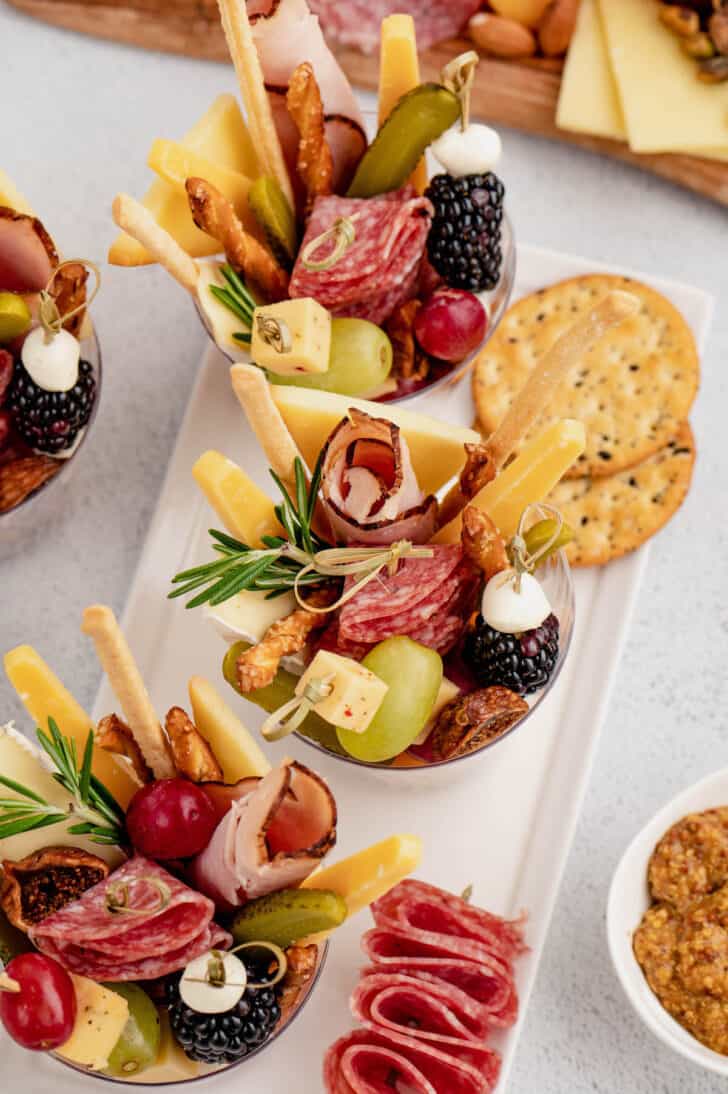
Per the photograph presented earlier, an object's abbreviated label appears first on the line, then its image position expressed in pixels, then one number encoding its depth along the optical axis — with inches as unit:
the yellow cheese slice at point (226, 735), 21.7
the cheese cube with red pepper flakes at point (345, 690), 20.3
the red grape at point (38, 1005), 20.5
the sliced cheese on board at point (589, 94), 26.8
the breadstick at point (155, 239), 21.4
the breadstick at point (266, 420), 20.5
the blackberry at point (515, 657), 21.3
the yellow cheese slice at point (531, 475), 20.9
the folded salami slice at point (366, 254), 22.8
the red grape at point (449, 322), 23.4
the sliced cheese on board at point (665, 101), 26.4
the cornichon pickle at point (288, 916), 20.5
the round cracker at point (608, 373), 25.1
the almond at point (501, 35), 27.0
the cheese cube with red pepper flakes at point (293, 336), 22.2
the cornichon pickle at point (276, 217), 23.4
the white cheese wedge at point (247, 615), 21.2
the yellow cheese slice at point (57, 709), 21.0
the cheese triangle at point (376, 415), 21.8
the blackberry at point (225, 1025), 20.8
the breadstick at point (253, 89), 22.0
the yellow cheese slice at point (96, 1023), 20.8
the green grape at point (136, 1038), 21.0
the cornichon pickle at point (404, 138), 23.2
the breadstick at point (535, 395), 20.2
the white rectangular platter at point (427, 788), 22.8
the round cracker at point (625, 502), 24.6
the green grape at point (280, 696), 21.5
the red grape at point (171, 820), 21.2
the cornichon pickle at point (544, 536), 21.5
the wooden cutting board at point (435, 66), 27.1
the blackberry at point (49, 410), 23.3
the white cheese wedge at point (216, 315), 23.1
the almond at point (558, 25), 26.8
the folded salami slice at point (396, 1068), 21.8
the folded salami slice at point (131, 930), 20.4
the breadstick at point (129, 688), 20.0
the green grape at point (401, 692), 20.9
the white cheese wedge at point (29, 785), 21.0
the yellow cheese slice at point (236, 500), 21.6
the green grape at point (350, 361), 22.8
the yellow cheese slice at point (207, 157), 23.2
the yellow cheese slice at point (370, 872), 19.9
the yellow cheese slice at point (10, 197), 23.4
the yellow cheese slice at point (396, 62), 23.0
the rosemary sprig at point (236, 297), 23.2
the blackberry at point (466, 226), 23.2
